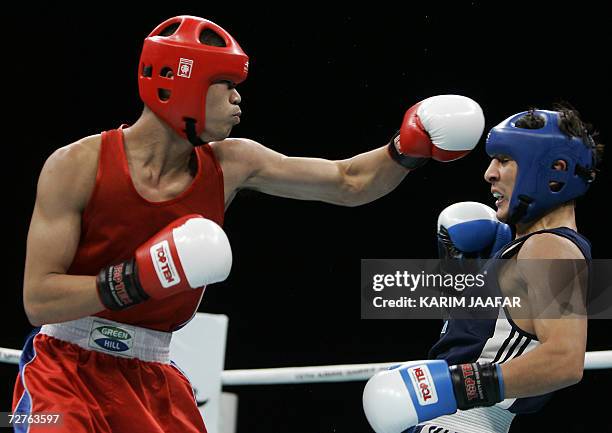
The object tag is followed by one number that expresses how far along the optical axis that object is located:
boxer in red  4.38
